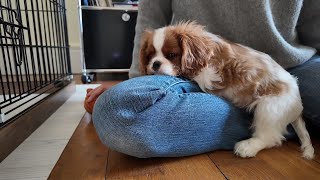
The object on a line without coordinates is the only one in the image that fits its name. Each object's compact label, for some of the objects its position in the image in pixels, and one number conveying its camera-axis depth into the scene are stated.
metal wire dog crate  1.12
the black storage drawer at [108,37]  2.32
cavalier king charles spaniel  0.82
